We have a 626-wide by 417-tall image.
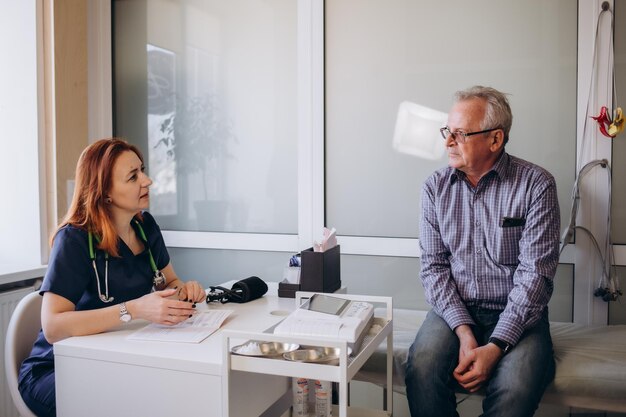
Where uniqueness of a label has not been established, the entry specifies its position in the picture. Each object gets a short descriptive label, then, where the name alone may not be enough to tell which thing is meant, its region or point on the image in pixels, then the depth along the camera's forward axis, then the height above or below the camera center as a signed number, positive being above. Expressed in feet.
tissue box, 6.60 -1.04
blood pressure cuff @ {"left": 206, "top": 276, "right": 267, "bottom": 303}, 6.41 -1.27
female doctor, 5.09 -0.86
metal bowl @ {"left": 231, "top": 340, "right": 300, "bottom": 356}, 4.38 -1.36
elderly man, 5.59 -0.91
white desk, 4.34 -1.61
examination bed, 5.59 -1.92
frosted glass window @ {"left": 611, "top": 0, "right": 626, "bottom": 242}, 7.50 +0.48
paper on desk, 4.85 -1.35
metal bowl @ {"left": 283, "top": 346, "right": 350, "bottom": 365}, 4.34 -1.39
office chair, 5.29 -1.54
